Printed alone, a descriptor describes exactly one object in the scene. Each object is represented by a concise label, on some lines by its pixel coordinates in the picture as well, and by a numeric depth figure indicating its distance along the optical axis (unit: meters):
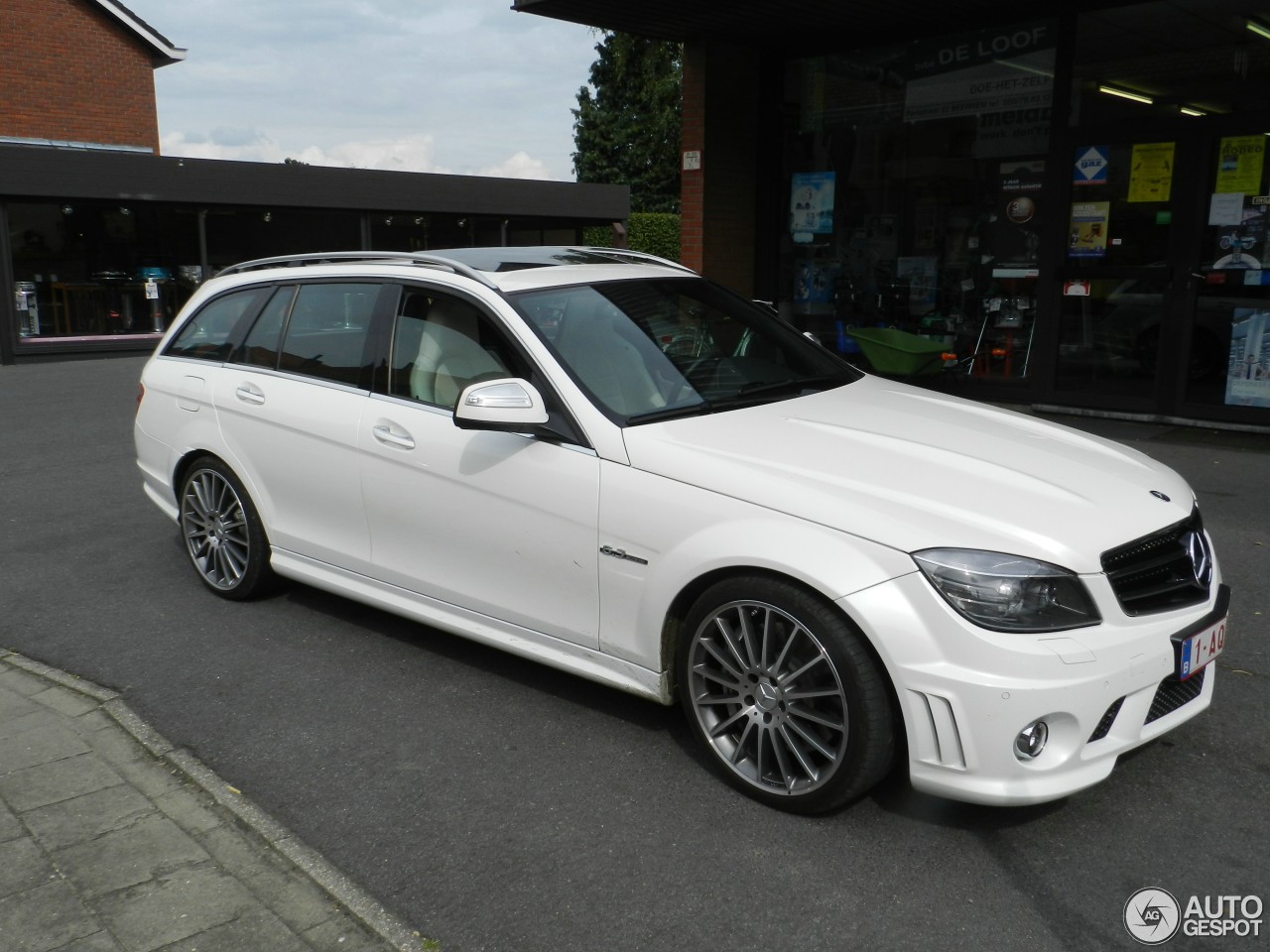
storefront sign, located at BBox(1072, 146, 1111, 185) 9.83
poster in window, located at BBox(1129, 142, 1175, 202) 9.45
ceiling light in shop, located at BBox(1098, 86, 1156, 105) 9.46
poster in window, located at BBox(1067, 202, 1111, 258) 9.89
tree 55.94
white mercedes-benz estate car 3.12
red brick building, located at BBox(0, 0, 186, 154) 24.52
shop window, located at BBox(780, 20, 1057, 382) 10.38
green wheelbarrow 10.81
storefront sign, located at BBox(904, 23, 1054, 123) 10.11
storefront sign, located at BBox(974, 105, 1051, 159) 10.20
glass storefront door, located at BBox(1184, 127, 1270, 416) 9.06
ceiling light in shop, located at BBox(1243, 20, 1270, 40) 8.91
